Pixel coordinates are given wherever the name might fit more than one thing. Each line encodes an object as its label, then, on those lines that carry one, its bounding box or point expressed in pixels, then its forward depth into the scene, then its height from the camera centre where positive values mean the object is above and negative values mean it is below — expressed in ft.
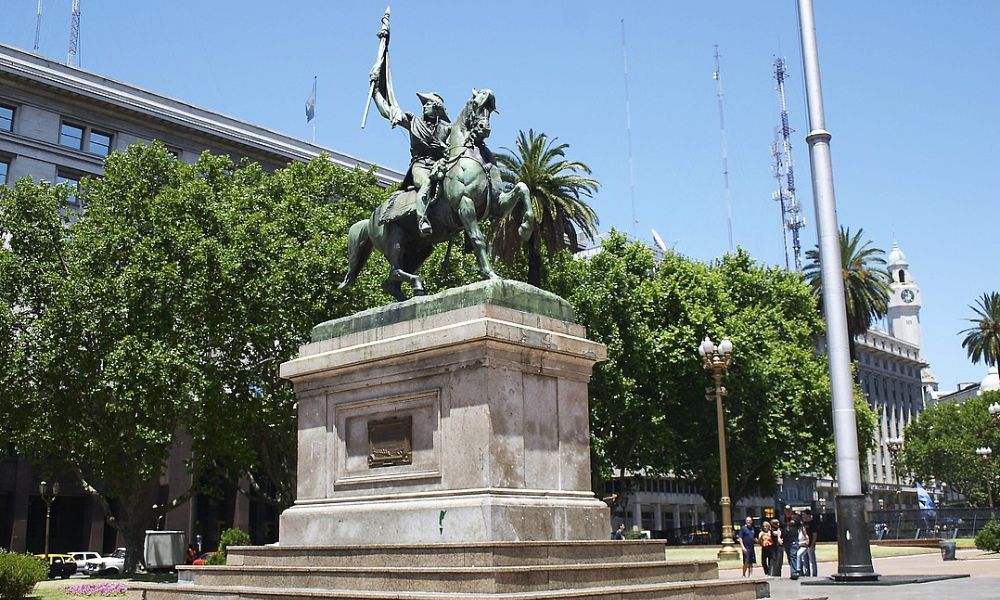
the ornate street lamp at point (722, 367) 92.43 +12.02
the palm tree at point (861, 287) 188.24 +40.25
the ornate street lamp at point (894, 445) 261.54 +10.68
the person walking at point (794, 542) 81.97 -5.05
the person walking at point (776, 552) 84.53 -6.08
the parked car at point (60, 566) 122.72 -8.54
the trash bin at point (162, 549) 103.14 -5.56
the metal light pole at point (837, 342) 64.64 +10.58
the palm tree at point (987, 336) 264.31 +42.13
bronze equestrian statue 45.44 +14.86
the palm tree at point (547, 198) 129.39 +41.18
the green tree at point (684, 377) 137.59 +16.83
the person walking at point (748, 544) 81.00 -5.02
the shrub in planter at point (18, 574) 59.98 -4.61
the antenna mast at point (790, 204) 314.14 +97.96
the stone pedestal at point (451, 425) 39.06 +3.06
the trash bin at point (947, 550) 102.99 -7.52
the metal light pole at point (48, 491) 116.35 +1.50
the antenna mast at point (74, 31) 180.88 +91.69
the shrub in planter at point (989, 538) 116.16 -7.14
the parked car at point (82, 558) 132.67 -8.16
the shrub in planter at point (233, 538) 114.42 -4.92
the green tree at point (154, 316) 100.78 +20.11
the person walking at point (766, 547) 83.71 -5.48
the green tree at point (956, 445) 297.94 +11.96
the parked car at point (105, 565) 131.23 -9.12
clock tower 494.59 +92.32
